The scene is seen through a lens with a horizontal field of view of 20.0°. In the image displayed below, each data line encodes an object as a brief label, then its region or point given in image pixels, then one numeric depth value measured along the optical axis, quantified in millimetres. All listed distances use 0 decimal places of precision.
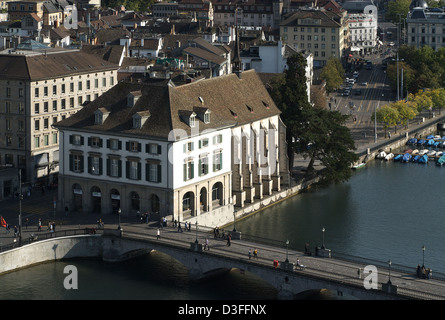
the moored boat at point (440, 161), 170500
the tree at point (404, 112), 190750
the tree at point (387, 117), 186625
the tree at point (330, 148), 148375
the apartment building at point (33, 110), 141000
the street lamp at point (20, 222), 114712
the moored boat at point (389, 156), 172625
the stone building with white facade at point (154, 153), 122375
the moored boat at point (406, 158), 172375
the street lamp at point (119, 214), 118138
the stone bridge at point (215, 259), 102438
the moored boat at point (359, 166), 165125
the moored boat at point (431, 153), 174500
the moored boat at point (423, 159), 171812
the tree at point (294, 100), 148250
